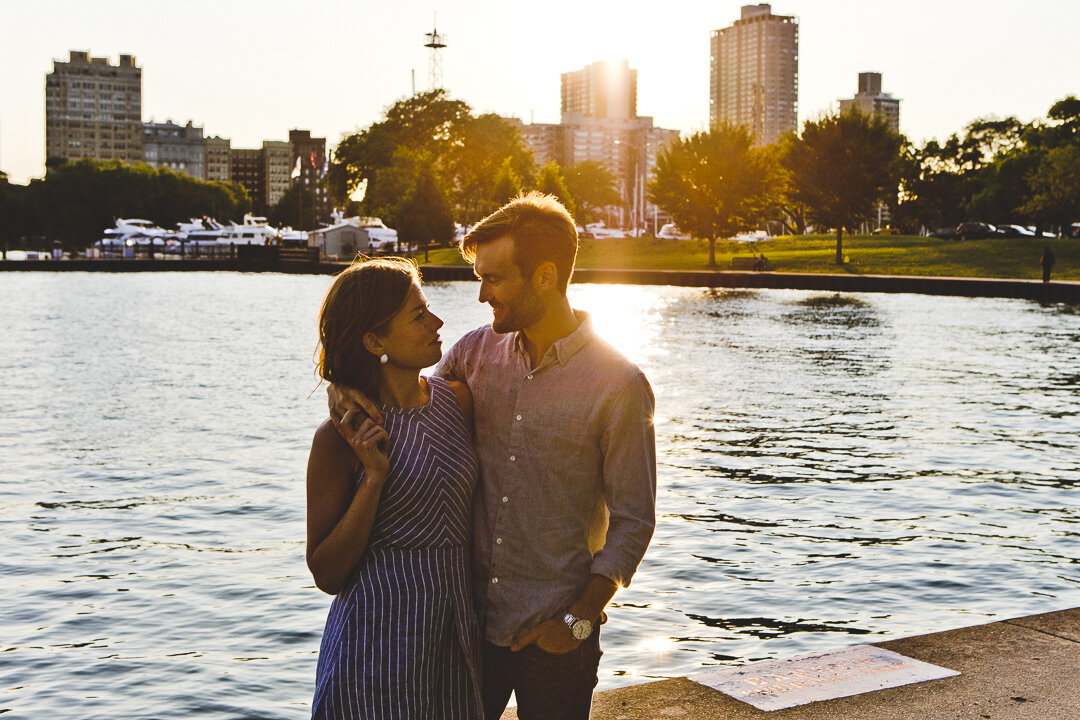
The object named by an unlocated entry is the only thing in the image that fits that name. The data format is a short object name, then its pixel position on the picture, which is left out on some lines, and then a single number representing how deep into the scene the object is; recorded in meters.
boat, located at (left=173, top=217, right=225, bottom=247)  100.31
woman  3.10
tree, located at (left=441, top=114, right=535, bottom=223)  107.00
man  3.32
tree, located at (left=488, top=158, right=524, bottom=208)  94.12
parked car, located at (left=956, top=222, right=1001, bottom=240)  73.06
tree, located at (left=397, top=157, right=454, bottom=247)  87.00
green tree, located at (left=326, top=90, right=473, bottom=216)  107.94
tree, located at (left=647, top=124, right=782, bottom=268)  68.19
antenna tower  118.94
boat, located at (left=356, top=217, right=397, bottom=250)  89.00
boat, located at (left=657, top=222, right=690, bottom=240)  98.62
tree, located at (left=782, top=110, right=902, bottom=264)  64.81
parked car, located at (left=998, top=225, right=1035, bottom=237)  73.75
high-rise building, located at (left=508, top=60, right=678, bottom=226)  110.06
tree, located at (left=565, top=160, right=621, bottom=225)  158.88
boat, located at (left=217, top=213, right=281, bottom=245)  96.44
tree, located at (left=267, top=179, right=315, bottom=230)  181.62
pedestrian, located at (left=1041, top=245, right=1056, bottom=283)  44.62
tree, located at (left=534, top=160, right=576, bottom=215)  99.76
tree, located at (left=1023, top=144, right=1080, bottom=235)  62.81
